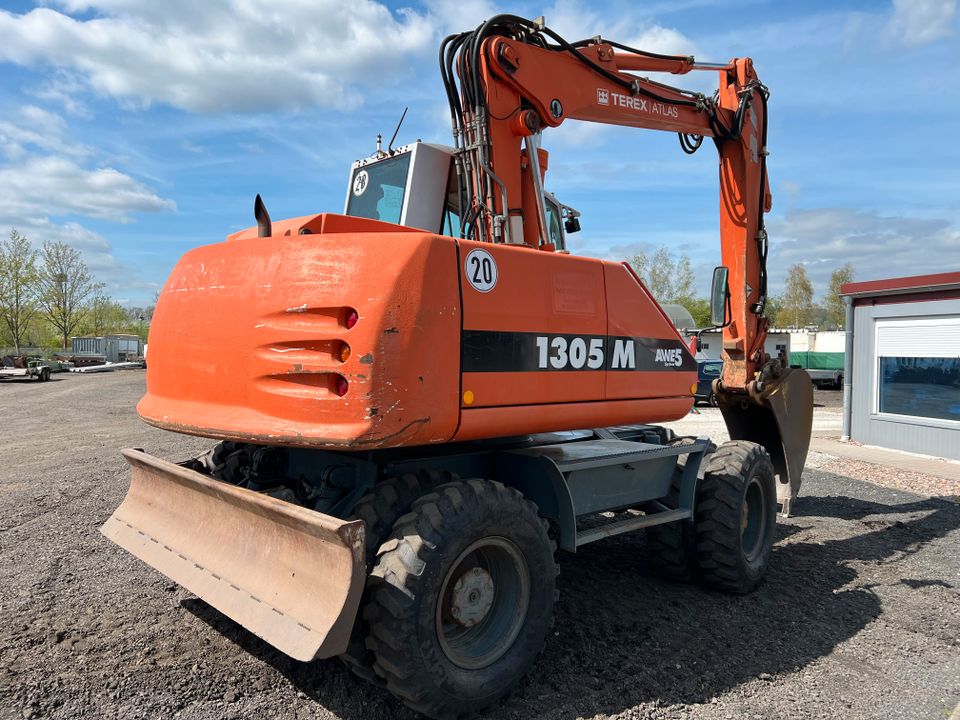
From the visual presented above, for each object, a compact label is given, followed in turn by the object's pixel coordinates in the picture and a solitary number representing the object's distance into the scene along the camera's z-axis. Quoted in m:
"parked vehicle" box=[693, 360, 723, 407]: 21.56
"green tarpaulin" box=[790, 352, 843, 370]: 34.81
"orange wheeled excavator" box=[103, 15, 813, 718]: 3.17
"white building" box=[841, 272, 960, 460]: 12.16
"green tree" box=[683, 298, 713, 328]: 52.36
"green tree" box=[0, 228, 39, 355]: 46.41
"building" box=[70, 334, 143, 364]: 54.16
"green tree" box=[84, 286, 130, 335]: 61.31
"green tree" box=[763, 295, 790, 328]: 63.04
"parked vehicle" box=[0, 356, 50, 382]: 30.72
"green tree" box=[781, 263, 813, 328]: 62.56
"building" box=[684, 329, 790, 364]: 24.73
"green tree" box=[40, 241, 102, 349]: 49.31
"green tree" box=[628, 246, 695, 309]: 47.82
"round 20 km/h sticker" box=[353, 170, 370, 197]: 5.47
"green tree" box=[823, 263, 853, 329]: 56.47
